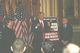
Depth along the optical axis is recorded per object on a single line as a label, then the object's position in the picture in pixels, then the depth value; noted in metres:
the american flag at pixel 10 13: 13.45
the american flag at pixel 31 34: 13.13
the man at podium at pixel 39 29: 12.01
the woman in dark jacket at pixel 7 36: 9.36
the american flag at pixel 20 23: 13.30
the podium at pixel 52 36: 12.00
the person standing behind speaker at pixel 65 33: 11.91
